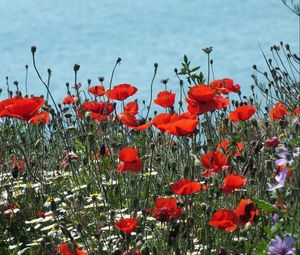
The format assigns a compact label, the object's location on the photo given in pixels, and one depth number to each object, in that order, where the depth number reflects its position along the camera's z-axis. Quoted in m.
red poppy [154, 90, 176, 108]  8.38
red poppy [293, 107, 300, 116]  9.20
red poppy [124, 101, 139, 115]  8.63
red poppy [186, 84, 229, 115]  7.35
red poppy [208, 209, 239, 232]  6.06
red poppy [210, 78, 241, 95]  9.53
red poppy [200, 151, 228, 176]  7.13
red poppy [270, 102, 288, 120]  9.13
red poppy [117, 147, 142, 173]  7.02
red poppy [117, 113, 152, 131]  7.96
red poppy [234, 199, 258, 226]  6.16
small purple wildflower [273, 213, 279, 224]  5.26
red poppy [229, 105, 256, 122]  8.09
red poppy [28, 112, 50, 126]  8.25
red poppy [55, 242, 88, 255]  6.26
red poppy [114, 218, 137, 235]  6.04
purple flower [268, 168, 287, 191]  5.09
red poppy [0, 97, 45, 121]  8.03
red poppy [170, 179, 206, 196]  6.31
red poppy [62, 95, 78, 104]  11.15
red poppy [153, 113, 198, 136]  6.88
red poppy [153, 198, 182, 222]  6.34
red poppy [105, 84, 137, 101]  8.63
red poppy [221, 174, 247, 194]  6.46
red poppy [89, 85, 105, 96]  9.67
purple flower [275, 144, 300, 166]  5.13
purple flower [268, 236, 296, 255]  4.93
